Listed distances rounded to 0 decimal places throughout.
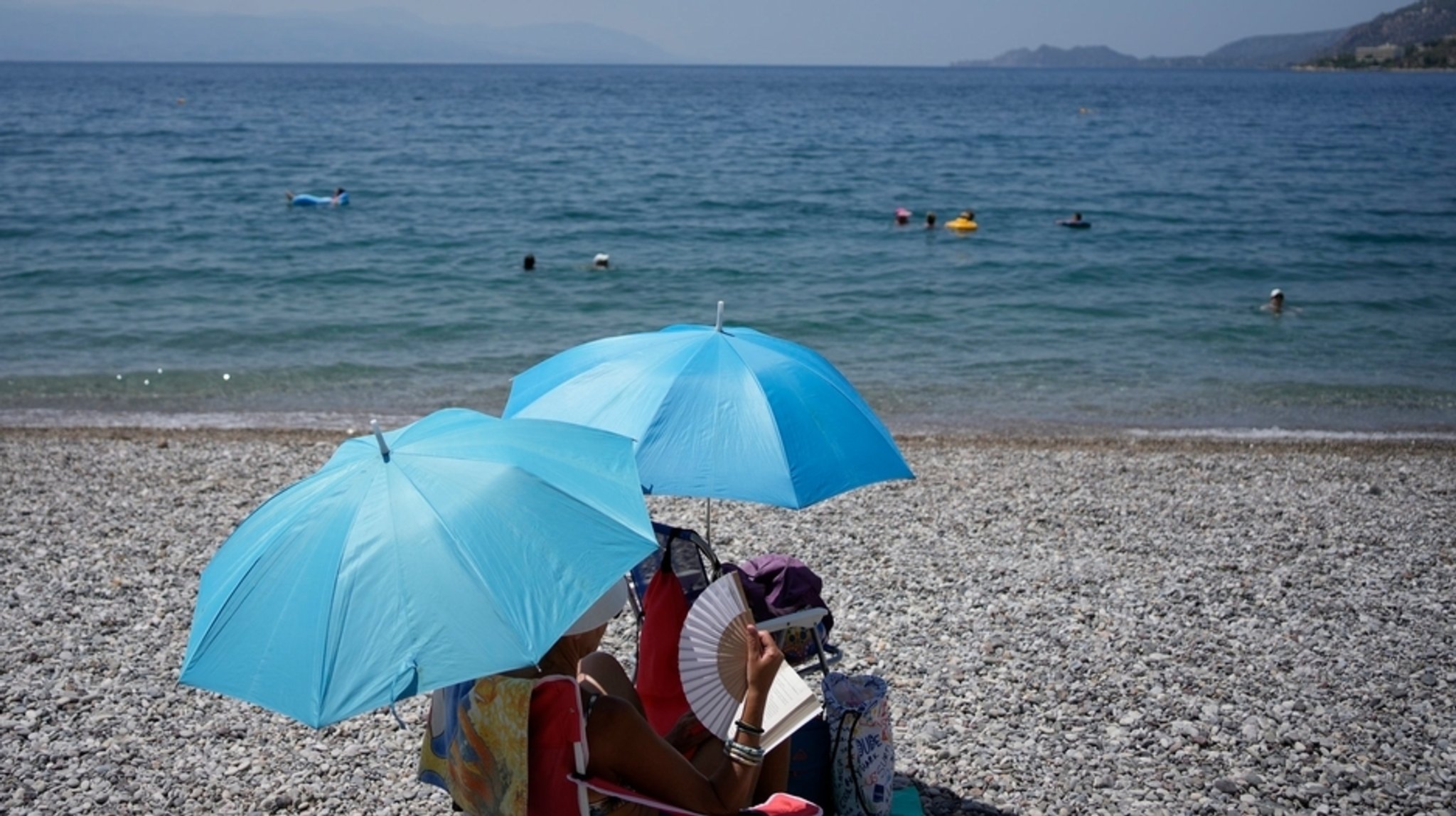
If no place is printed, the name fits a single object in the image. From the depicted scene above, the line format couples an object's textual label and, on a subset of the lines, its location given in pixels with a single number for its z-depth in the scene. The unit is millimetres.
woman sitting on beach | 3307
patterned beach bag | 4305
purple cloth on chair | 4516
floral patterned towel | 3234
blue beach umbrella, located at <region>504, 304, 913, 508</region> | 4184
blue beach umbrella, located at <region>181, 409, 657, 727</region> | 3057
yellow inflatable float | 24719
